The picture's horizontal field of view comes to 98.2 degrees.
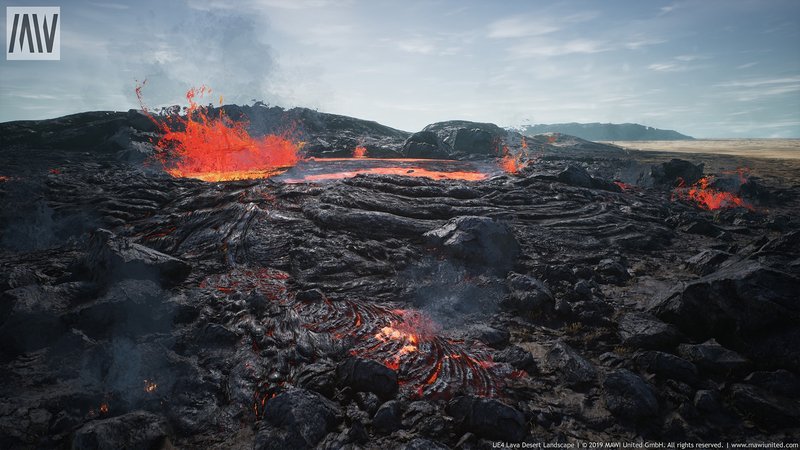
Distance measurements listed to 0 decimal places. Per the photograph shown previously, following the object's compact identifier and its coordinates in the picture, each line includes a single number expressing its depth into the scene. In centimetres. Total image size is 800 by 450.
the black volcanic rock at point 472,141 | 4241
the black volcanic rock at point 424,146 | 3716
